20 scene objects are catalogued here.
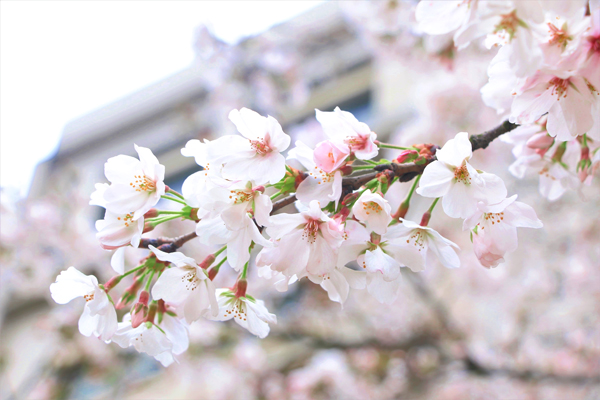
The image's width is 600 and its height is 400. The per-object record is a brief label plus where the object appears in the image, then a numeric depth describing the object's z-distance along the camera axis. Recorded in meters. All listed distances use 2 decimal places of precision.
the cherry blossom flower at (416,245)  0.52
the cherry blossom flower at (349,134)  0.52
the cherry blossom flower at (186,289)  0.53
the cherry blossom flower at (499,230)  0.53
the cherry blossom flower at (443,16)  0.50
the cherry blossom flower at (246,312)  0.55
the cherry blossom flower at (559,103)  0.51
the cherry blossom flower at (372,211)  0.51
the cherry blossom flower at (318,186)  0.51
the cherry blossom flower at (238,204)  0.51
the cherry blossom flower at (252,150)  0.52
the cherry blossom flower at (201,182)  0.51
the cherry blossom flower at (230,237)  0.52
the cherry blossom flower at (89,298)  0.54
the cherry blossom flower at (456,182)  0.52
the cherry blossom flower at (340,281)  0.53
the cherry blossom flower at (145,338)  0.54
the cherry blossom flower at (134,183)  0.53
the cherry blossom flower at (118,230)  0.53
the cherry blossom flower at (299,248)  0.52
